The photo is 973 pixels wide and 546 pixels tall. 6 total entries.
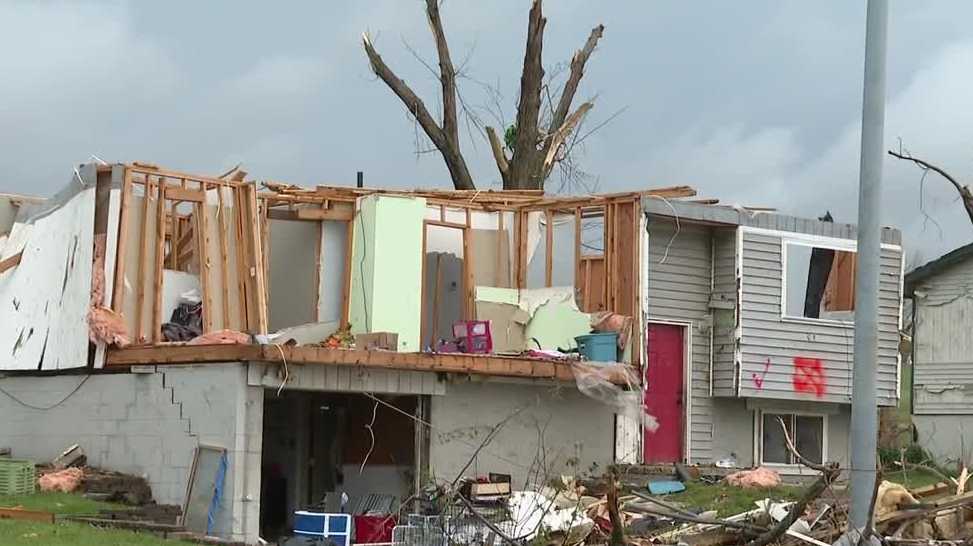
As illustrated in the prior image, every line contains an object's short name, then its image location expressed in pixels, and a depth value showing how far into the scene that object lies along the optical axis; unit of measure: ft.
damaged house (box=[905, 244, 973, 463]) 107.65
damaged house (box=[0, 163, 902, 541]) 63.26
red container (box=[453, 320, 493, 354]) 75.61
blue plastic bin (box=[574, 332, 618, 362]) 74.84
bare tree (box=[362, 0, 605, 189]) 111.45
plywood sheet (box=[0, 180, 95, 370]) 68.33
